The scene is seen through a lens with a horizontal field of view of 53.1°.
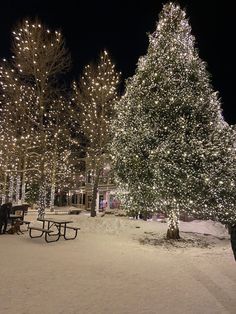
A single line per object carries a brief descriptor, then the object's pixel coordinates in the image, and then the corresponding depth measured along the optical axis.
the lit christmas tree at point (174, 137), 9.03
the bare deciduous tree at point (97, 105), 16.83
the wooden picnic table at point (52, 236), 8.72
